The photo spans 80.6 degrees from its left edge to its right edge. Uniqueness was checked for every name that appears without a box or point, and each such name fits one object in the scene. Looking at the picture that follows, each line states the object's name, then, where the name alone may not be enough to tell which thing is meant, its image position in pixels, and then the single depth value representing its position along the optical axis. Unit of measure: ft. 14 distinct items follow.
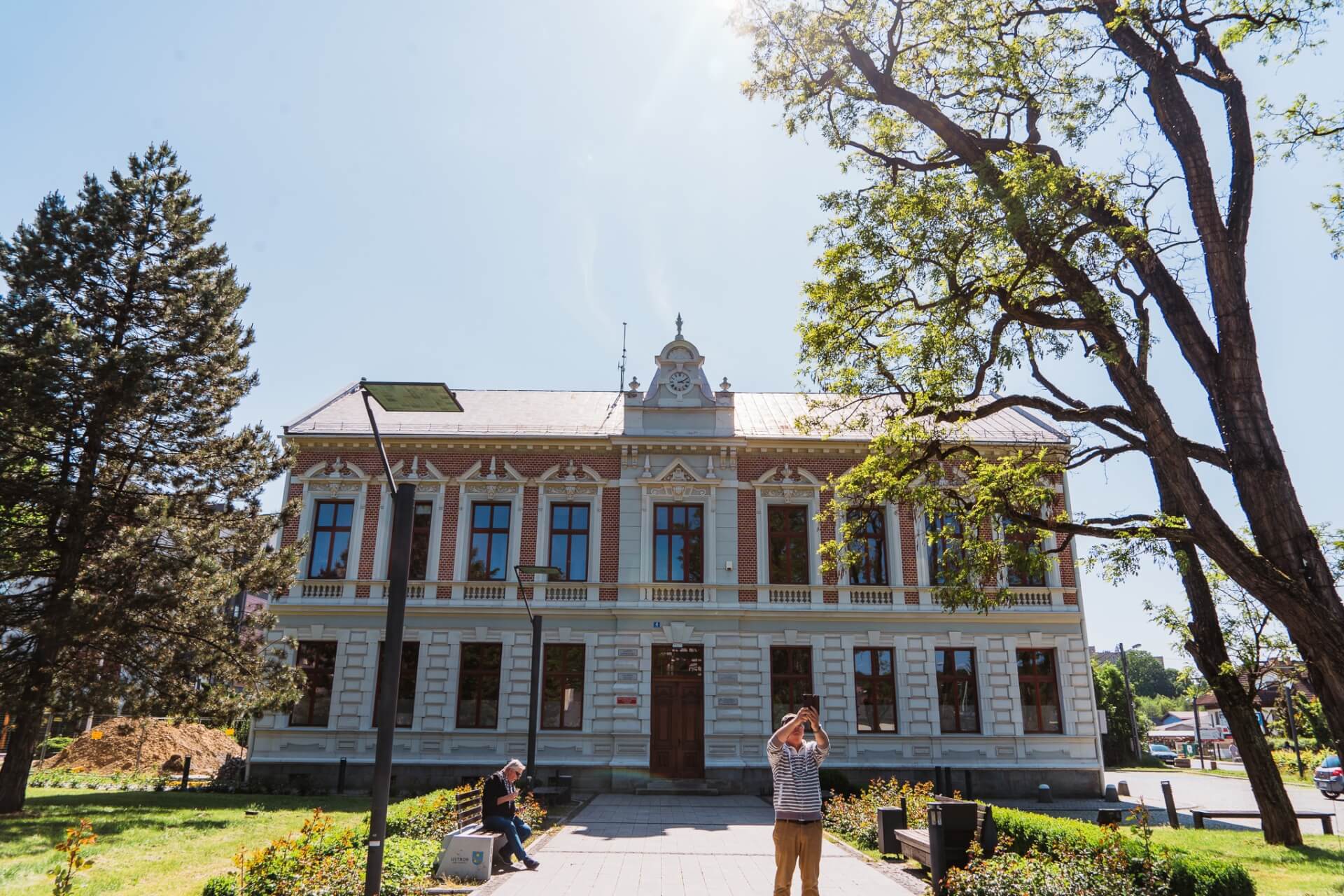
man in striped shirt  24.39
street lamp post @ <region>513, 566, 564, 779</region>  57.31
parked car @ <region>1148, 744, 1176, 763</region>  159.07
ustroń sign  32.48
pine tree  51.47
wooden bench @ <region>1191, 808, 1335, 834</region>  47.55
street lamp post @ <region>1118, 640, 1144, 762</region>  142.61
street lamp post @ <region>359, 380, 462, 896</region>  25.75
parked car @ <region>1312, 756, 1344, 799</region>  80.38
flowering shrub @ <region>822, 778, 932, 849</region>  43.62
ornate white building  71.97
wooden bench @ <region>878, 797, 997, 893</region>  30.96
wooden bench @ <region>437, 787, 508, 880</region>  34.47
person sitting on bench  35.58
